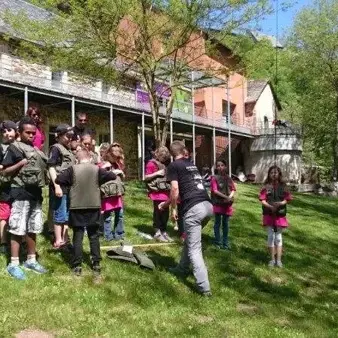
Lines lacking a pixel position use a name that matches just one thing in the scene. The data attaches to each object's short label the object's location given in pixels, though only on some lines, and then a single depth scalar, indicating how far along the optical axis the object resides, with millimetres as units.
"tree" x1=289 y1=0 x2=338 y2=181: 34031
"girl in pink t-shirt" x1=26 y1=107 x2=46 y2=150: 7785
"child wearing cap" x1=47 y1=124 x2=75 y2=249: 6824
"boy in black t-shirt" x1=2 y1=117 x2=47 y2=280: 5840
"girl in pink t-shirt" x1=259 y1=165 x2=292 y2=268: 7938
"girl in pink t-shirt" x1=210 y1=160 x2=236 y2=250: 8477
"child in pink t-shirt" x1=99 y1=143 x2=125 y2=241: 7949
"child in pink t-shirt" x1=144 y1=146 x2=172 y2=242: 8438
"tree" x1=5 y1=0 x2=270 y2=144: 14641
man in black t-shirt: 6117
